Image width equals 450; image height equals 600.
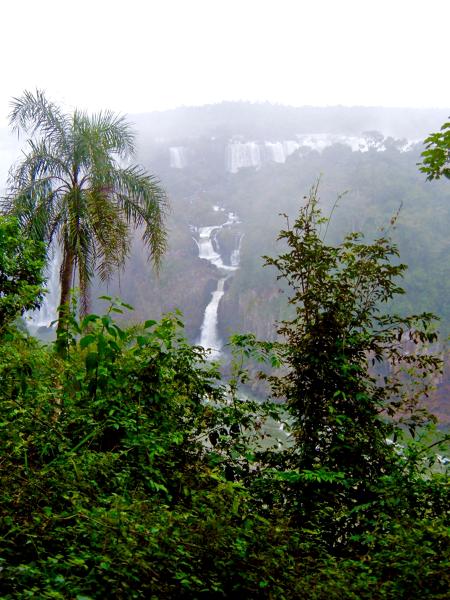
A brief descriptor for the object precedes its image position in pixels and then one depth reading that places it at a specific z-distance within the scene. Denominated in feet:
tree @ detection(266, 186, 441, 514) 11.22
